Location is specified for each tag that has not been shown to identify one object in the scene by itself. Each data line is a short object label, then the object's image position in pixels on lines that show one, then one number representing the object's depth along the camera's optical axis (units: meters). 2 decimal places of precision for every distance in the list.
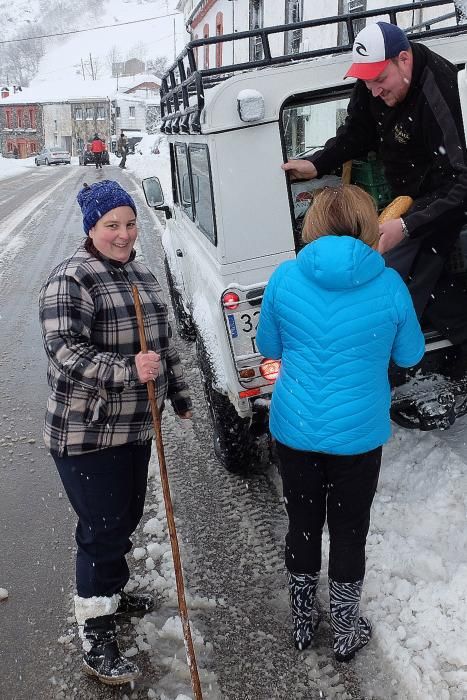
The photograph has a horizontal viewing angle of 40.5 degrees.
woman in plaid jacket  2.33
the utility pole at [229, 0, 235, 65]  19.77
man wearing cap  3.07
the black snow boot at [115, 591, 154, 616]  3.02
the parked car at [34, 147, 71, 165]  45.97
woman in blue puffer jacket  2.29
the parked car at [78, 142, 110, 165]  40.41
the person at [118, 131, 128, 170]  35.97
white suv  3.21
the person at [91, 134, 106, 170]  36.97
